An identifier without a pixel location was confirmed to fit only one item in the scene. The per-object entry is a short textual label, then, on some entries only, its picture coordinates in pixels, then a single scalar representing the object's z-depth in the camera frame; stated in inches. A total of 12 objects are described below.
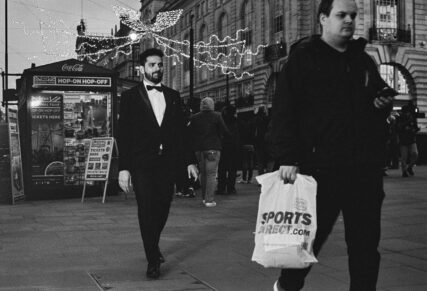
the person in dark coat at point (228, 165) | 533.3
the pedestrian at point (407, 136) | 655.1
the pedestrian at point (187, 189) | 502.4
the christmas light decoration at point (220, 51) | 1244.5
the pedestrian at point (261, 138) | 585.3
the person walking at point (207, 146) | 435.5
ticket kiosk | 500.1
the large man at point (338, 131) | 139.6
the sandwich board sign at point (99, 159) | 488.4
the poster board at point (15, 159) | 479.2
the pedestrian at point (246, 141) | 641.0
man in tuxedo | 209.8
